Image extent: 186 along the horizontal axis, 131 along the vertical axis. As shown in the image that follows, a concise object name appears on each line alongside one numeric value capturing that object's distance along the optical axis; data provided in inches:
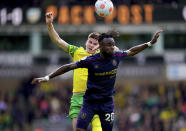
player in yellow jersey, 731.4
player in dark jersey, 652.1
